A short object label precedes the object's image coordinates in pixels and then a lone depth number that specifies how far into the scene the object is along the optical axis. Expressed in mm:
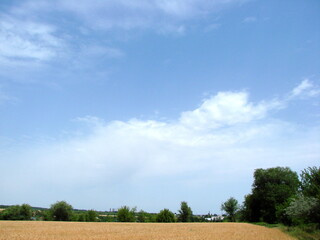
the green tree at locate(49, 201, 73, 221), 78875
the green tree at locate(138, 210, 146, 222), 92062
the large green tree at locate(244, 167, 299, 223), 59781
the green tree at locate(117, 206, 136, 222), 80938
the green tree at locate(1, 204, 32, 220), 77500
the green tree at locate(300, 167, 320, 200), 28753
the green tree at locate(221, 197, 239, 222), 93875
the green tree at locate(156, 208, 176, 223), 82250
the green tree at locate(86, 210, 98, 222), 86750
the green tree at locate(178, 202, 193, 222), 84750
